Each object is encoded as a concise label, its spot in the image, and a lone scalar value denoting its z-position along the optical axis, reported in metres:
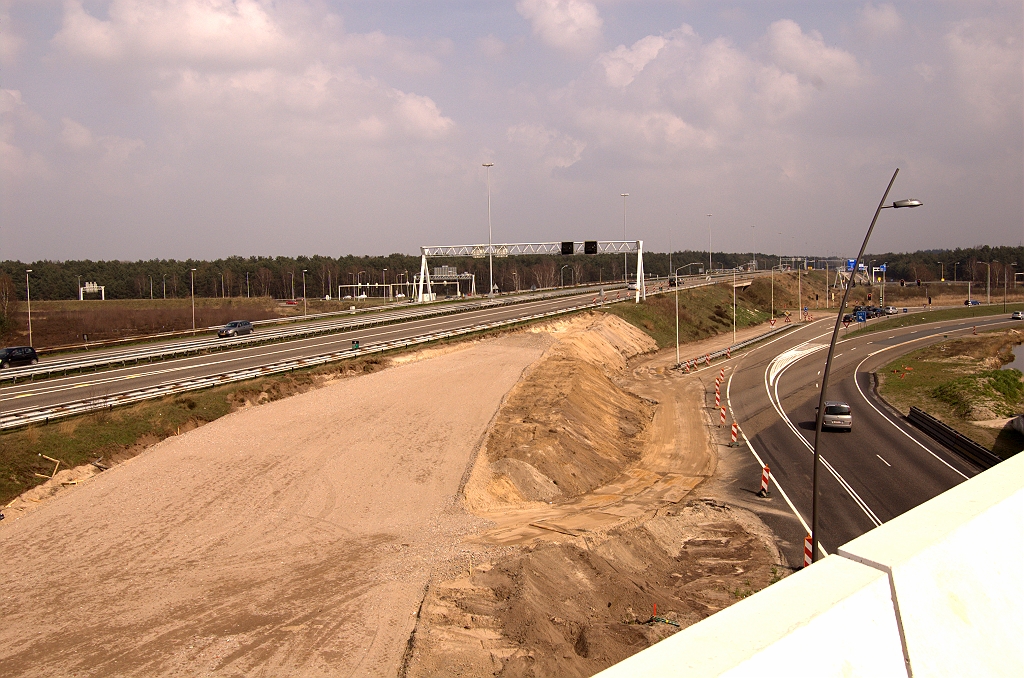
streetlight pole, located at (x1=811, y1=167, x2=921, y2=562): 16.29
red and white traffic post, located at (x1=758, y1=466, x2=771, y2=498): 28.19
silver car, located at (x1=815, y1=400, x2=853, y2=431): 38.19
